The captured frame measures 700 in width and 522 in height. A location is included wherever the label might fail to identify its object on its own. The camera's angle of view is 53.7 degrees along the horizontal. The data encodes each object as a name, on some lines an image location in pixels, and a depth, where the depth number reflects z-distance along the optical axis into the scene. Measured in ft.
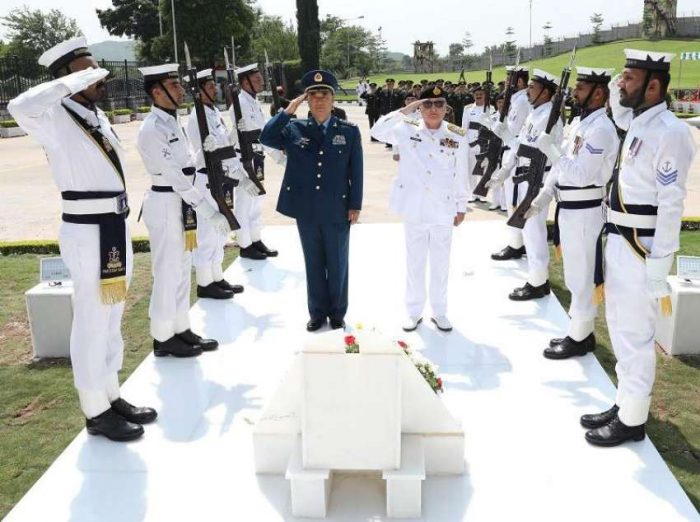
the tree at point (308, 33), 96.37
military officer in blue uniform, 17.25
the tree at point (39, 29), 238.07
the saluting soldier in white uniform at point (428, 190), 17.44
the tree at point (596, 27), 267.18
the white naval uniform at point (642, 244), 11.40
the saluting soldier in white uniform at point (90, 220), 12.18
